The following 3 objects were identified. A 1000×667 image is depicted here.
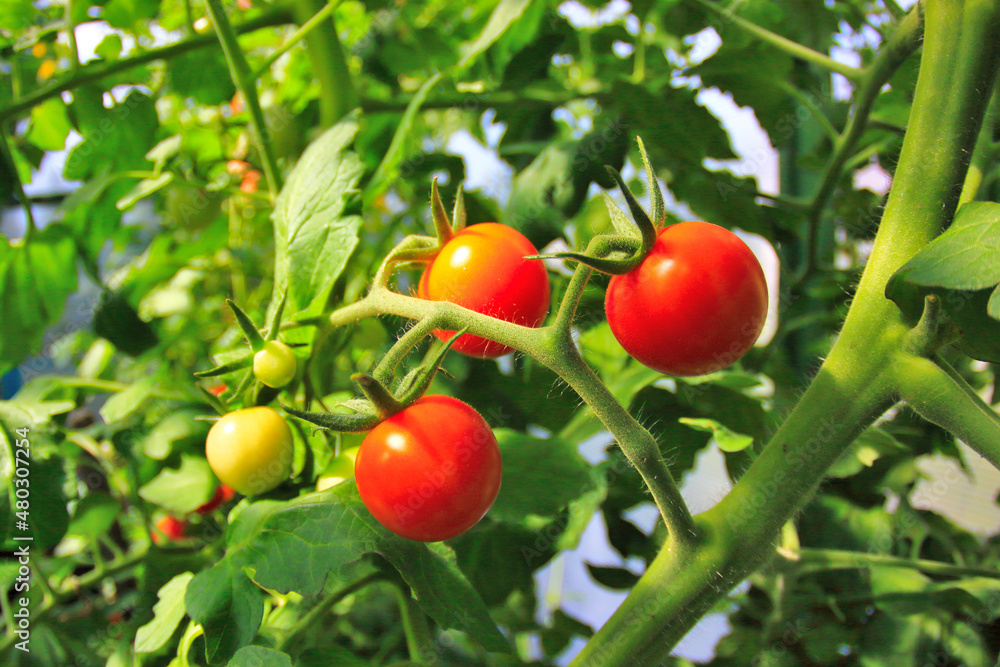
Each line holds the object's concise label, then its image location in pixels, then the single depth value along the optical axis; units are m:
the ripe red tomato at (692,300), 0.26
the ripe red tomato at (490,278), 0.31
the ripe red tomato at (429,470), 0.27
